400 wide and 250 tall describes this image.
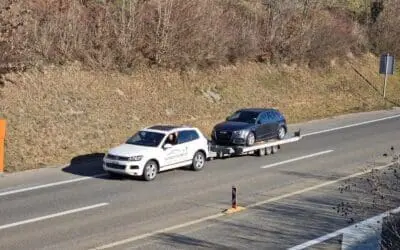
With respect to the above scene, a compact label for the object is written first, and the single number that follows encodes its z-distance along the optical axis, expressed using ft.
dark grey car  75.72
